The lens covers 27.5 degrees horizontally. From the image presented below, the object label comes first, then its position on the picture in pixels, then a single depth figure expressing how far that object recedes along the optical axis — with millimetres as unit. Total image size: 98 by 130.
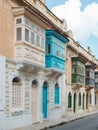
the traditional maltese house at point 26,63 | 10082
